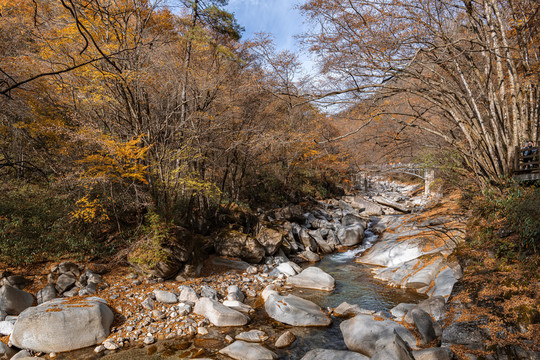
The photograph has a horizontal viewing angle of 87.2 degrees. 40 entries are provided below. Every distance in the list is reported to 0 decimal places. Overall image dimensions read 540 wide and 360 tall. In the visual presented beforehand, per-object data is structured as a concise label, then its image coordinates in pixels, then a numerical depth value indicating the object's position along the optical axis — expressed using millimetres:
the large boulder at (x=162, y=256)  7641
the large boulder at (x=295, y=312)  6047
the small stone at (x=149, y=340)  5285
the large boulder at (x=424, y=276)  7514
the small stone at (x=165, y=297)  6637
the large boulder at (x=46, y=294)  6211
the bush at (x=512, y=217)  5348
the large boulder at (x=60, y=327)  4922
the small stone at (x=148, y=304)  6354
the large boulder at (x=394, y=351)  3986
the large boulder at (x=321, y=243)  12152
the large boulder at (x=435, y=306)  5508
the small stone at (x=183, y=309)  6223
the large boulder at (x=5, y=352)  4738
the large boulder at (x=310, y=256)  10977
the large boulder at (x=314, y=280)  8125
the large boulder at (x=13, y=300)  5680
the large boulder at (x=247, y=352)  4840
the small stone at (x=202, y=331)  5645
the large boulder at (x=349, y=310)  6469
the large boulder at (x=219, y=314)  5965
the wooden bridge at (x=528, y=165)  7453
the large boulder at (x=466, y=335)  4012
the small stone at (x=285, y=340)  5312
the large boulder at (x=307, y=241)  12119
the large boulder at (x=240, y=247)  9891
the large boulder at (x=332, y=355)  4543
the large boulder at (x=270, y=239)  10538
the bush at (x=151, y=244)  7645
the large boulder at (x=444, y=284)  6381
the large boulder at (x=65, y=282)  6543
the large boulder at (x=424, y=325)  4828
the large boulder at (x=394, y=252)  9695
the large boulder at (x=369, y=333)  4870
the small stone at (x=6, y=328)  5199
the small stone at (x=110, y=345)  5082
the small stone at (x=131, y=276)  7379
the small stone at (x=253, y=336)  5449
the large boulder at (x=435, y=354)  3971
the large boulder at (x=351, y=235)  12594
